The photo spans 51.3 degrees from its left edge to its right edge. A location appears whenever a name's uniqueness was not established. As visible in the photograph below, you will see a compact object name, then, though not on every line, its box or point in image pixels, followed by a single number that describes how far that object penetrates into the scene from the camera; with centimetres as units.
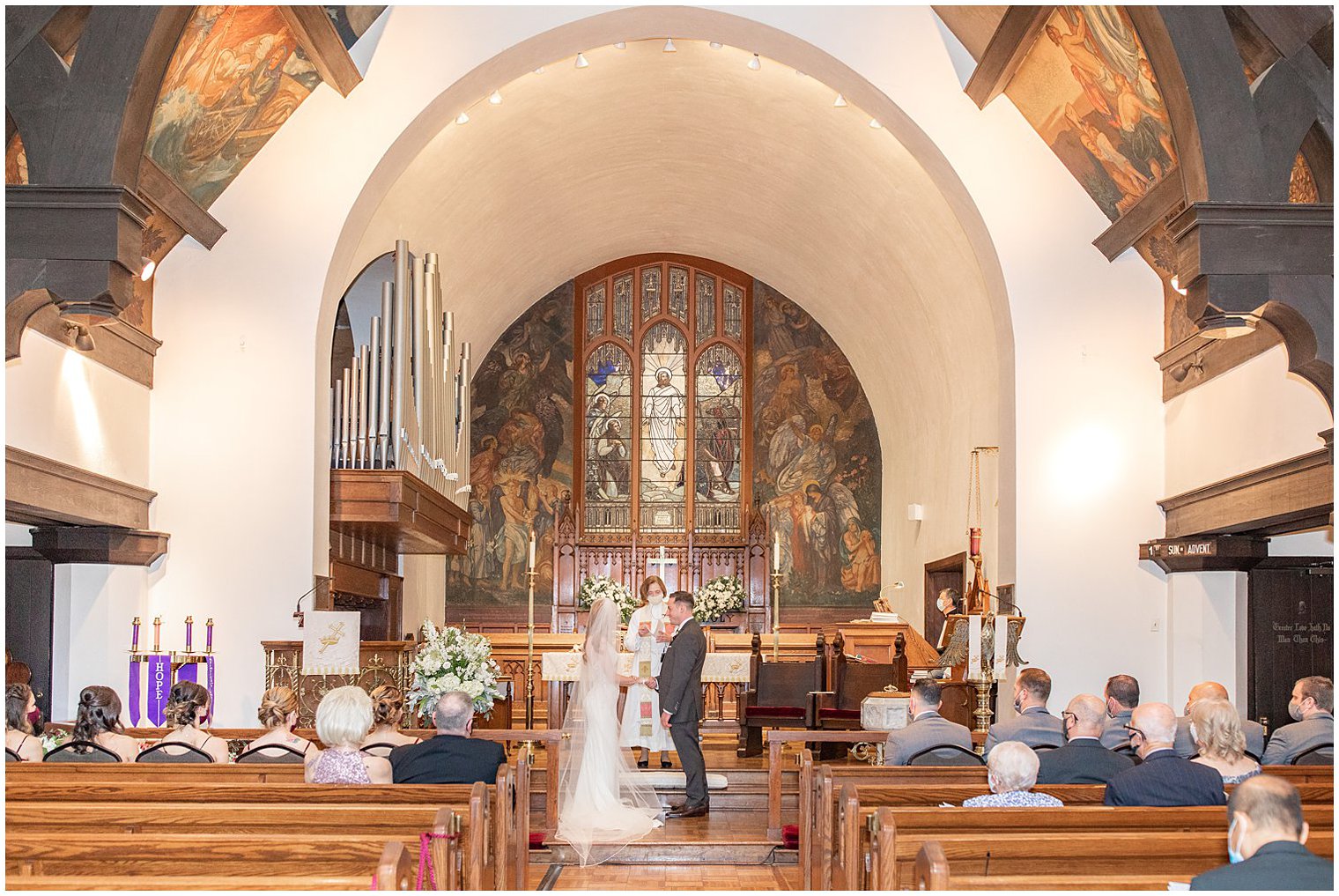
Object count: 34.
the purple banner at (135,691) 928
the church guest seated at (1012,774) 530
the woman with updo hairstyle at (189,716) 672
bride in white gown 867
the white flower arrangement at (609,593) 1506
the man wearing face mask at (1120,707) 717
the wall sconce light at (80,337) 834
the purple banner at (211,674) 932
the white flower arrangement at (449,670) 930
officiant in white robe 1053
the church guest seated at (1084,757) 607
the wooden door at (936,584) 1484
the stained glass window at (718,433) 1855
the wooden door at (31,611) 966
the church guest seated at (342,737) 581
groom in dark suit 916
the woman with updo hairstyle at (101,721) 670
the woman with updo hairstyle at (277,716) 663
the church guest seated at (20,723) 669
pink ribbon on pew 432
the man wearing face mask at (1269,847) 332
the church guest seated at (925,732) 711
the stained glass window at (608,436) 1858
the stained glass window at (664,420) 1858
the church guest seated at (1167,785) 520
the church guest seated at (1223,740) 573
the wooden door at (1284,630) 1009
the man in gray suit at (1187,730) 682
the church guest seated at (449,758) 621
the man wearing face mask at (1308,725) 687
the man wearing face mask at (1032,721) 690
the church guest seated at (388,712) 732
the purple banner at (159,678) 923
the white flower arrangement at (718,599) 1706
